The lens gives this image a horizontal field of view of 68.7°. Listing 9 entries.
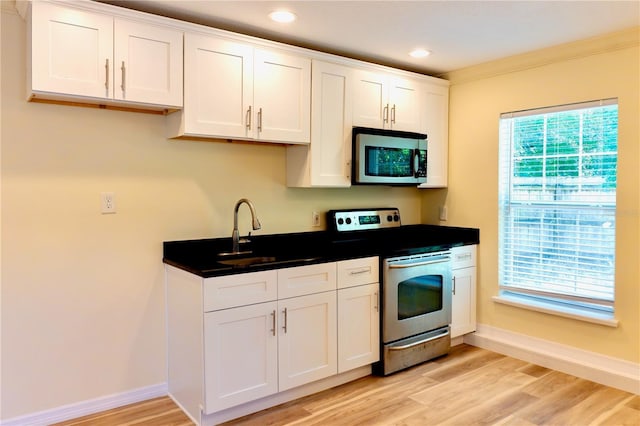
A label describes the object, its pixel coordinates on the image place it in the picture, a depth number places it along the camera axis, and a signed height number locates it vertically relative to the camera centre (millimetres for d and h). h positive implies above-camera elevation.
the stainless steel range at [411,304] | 3145 -686
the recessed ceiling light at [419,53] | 3357 +1118
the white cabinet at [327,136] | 3148 +482
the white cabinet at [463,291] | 3646 -665
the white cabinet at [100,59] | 2195 +730
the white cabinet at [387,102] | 3391 +794
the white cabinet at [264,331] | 2465 -725
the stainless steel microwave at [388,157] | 3336 +368
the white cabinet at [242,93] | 2631 +677
